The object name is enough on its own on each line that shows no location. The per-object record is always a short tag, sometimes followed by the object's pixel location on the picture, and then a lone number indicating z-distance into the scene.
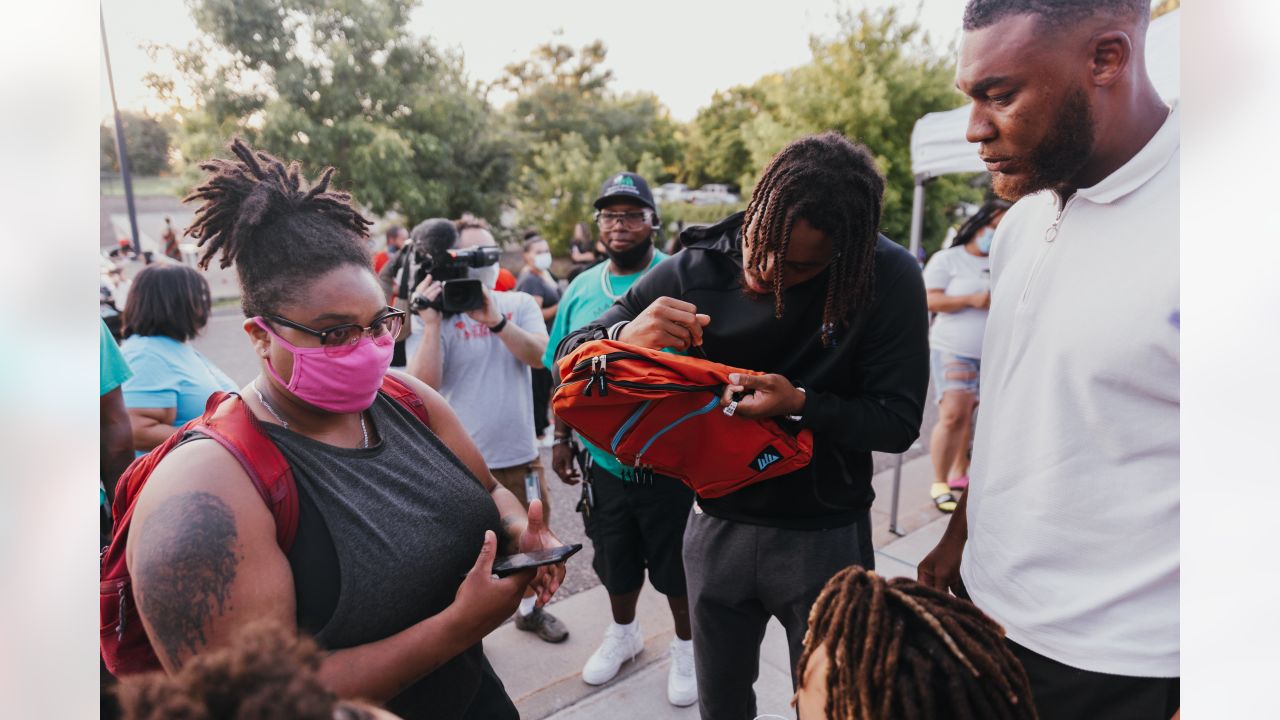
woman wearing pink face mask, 1.12
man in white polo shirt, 1.19
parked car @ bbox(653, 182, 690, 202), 23.92
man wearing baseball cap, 2.84
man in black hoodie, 1.66
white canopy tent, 4.08
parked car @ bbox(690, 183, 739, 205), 28.70
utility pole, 11.02
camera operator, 3.06
